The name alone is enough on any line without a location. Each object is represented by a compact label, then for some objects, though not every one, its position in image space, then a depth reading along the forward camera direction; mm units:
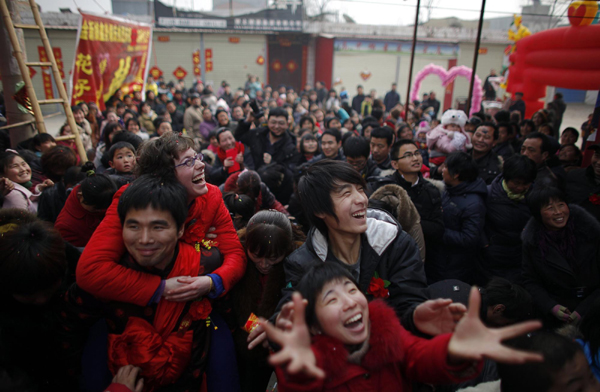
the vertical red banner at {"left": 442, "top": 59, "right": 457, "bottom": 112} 18719
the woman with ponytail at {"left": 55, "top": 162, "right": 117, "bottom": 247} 2199
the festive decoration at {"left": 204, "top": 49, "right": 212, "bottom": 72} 17484
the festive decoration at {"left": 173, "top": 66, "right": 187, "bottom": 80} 17219
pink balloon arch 10117
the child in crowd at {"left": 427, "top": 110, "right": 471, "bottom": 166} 4250
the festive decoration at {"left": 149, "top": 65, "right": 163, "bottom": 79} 16592
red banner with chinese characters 5043
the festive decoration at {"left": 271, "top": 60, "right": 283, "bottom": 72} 18844
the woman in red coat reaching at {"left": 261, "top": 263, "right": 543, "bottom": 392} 1018
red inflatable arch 5402
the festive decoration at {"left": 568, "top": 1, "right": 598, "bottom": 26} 5332
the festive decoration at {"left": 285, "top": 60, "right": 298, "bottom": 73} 19123
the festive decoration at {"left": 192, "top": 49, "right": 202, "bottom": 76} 17312
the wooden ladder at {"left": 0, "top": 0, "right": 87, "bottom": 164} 3252
